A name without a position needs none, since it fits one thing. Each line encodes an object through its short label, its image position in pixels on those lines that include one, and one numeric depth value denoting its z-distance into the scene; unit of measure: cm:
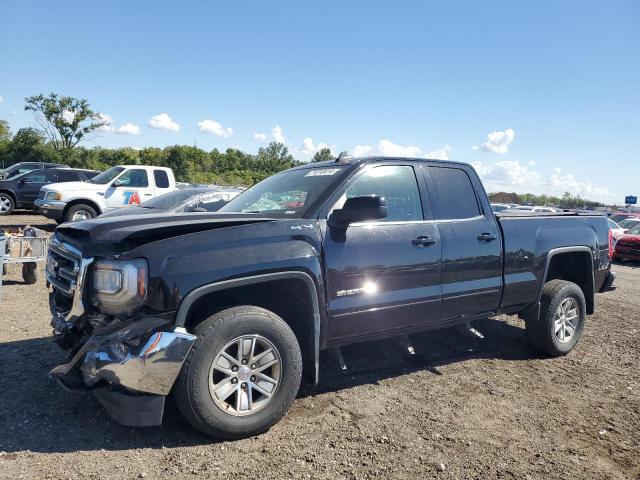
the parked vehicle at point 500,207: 1971
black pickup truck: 280
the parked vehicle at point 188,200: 951
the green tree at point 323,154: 5715
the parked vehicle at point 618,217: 1838
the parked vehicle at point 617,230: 1565
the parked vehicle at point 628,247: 1505
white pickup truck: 1299
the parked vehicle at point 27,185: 1664
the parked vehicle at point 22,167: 2256
